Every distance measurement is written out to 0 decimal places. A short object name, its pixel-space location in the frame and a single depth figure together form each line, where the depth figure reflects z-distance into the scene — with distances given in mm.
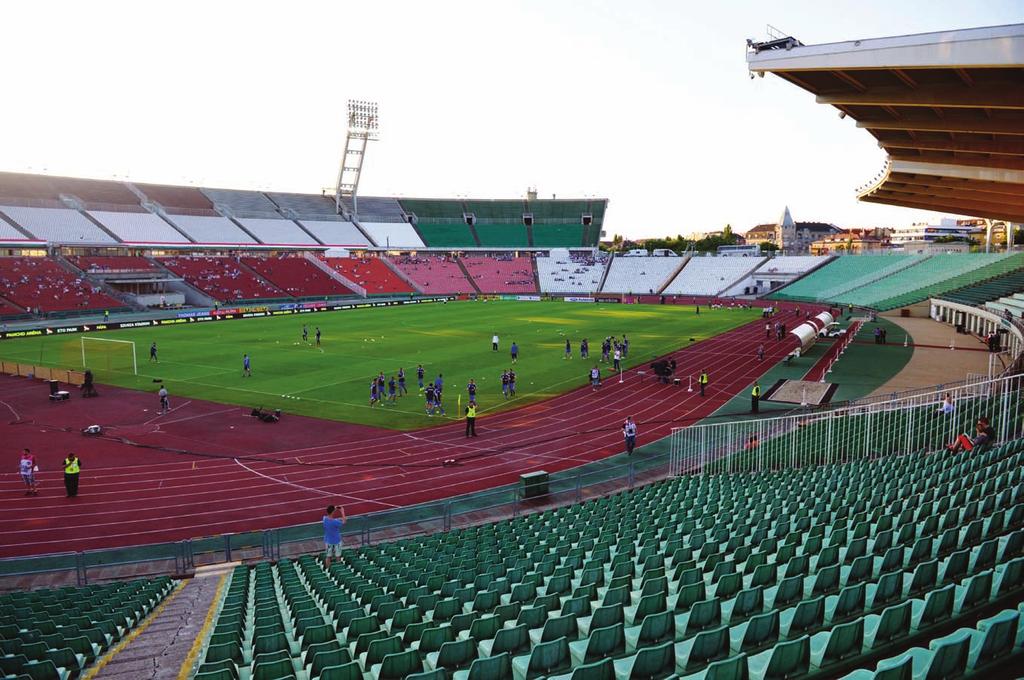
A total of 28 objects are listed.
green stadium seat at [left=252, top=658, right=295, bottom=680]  6543
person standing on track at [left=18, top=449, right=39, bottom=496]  19219
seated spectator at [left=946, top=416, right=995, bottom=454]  15133
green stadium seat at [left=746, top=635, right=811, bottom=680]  5496
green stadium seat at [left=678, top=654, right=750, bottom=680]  5172
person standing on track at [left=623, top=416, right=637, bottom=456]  22422
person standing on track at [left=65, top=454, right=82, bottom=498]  19062
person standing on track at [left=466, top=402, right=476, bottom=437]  25062
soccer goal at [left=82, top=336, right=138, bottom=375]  39625
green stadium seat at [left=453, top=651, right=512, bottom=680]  6047
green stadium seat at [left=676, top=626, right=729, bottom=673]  6188
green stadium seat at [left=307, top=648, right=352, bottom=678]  6766
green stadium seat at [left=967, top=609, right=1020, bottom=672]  5188
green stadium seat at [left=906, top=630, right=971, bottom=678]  4938
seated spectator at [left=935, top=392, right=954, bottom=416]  17906
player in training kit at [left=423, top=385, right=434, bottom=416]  28594
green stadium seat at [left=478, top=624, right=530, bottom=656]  6965
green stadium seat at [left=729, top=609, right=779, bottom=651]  6449
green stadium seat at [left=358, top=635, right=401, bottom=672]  6906
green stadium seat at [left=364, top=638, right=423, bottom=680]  6547
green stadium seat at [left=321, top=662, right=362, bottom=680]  6188
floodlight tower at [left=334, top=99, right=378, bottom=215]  110062
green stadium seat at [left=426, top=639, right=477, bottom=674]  6754
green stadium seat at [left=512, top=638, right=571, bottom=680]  6238
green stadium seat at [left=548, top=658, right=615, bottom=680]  5500
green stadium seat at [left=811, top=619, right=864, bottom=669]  5809
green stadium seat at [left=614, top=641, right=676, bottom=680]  5812
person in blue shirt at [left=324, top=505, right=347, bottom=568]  13508
